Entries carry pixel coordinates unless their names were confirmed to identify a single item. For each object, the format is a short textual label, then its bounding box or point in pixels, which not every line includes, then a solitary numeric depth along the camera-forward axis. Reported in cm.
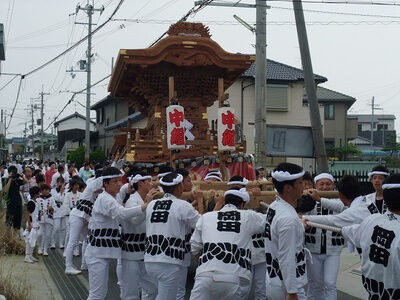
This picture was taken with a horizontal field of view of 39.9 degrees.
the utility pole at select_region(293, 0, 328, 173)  1062
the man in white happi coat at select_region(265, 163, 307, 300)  440
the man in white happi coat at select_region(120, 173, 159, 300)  646
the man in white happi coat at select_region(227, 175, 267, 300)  671
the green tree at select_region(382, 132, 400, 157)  3562
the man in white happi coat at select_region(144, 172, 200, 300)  565
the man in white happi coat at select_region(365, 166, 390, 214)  575
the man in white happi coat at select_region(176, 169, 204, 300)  618
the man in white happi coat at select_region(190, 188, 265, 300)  484
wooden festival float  1022
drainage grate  852
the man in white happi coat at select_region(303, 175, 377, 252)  500
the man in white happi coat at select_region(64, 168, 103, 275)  824
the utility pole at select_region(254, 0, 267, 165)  1194
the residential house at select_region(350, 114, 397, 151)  5509
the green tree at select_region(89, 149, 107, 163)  3278
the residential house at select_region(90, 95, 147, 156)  3926
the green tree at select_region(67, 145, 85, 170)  3436
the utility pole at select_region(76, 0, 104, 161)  3203
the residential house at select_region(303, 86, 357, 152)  3519
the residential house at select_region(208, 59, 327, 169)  3042
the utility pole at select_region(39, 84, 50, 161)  6606
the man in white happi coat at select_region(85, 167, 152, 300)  652
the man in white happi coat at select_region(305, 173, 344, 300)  639
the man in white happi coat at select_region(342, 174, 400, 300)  377
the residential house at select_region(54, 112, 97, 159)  6191
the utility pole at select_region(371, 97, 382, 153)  5178
